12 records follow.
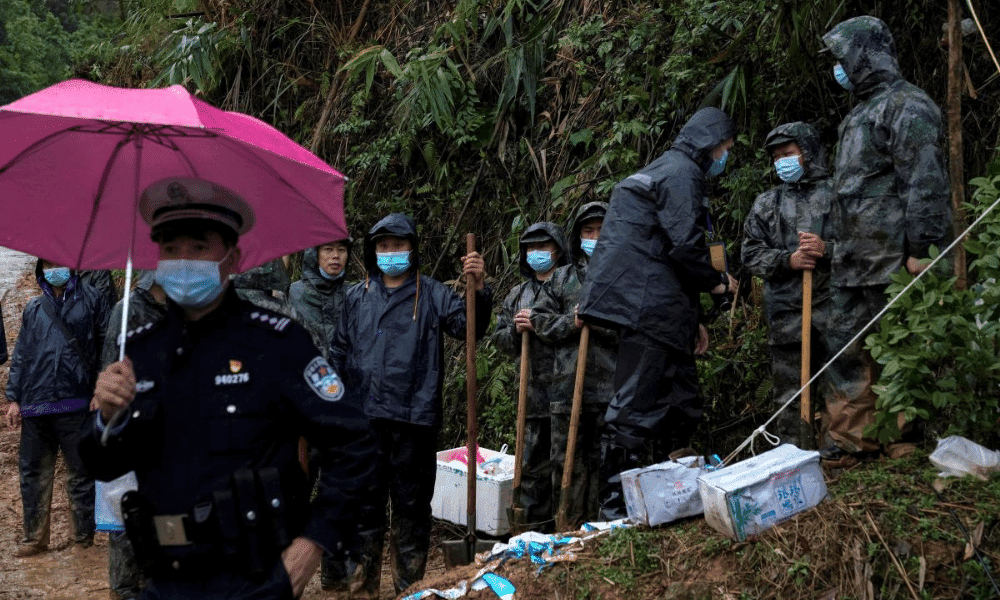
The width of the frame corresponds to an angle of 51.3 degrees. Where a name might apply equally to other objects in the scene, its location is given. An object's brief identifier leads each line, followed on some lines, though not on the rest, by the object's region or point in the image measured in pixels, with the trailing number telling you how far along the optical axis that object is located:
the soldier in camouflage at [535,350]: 6.77
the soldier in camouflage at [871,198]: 5.19
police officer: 2.68
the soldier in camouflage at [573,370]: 6.50
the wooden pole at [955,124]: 4.83
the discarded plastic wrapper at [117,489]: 3.00
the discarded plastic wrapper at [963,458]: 4.42
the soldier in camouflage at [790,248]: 6.10
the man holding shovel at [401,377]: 6.34
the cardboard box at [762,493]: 4.49
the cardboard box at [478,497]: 6.83
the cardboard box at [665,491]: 4.90
